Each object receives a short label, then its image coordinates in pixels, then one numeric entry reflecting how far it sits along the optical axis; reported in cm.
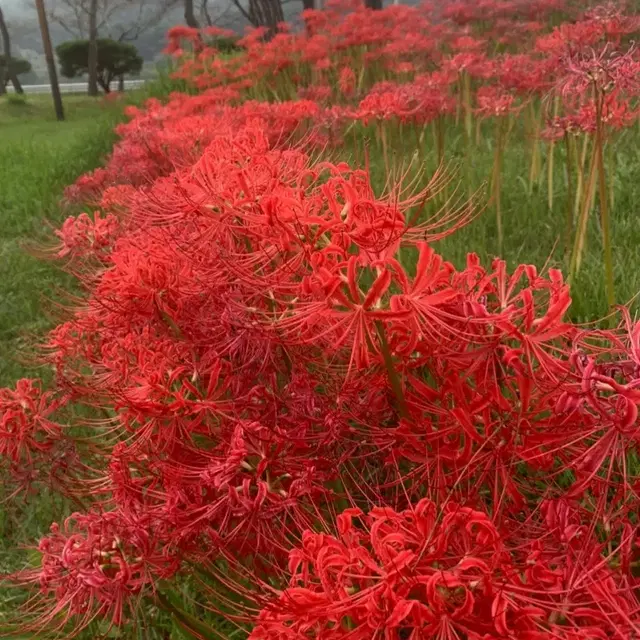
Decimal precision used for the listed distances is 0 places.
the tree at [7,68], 1454
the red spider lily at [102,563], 109
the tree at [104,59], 1477
